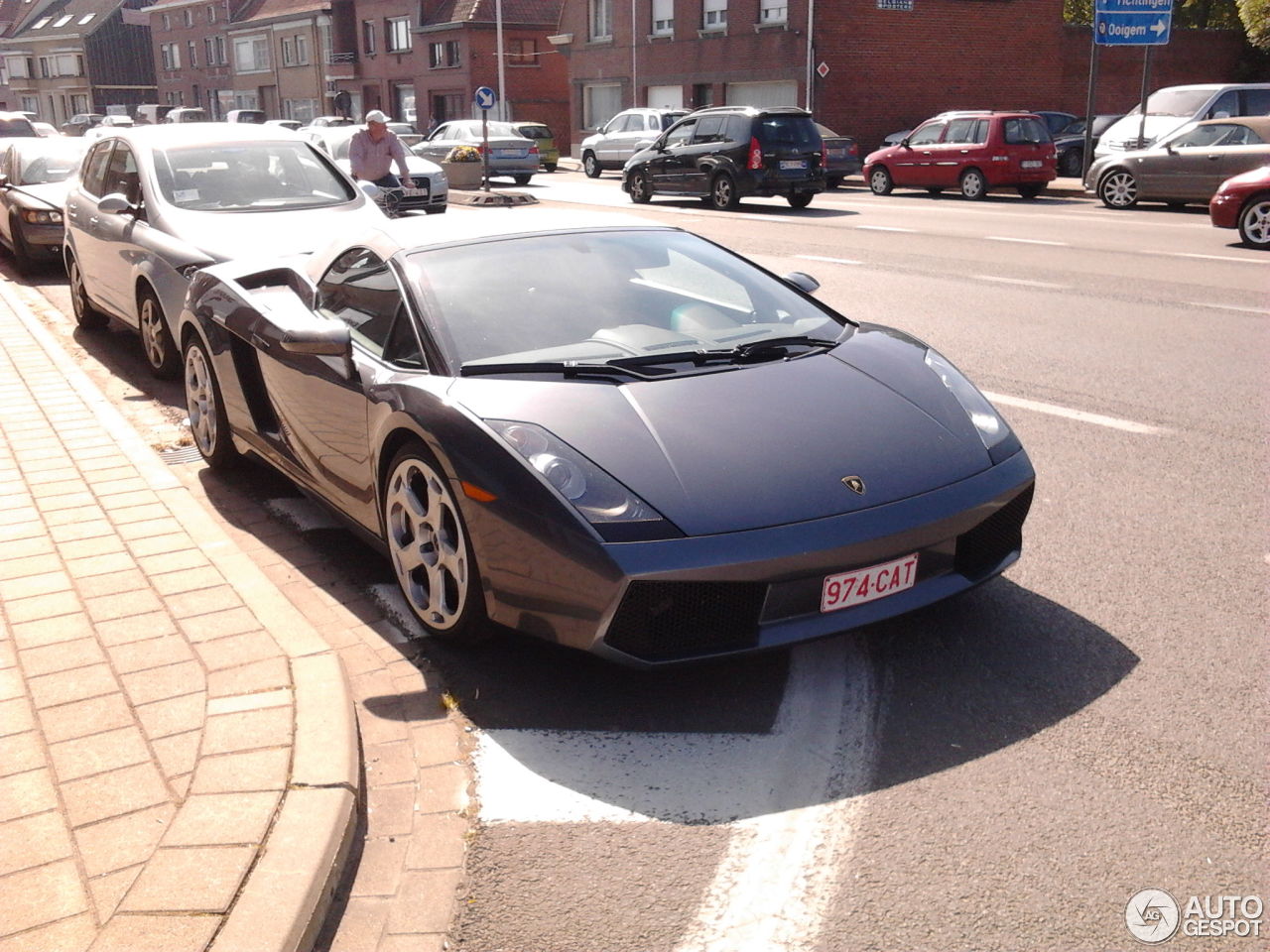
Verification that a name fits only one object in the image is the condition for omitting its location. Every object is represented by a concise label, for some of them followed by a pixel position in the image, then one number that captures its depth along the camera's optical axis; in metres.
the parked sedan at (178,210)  7.88
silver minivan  21.16
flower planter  28.66
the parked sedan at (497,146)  31.02
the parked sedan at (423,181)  19.03
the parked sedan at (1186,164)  18.28
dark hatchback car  21.69
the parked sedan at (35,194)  13.43
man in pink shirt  13.76
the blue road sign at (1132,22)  24.52
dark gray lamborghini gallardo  3.42
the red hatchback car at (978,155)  23.22
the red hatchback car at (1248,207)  14.16
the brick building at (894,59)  37.03
